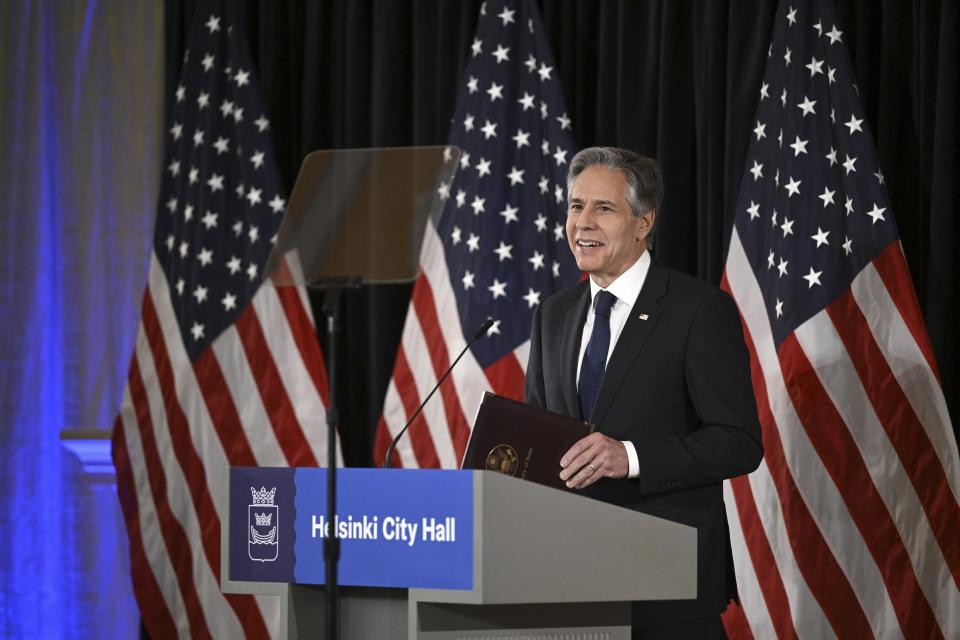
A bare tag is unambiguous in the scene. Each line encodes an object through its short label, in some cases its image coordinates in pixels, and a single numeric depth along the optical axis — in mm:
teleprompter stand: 6996
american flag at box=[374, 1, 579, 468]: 9359
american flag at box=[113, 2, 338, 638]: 10117
